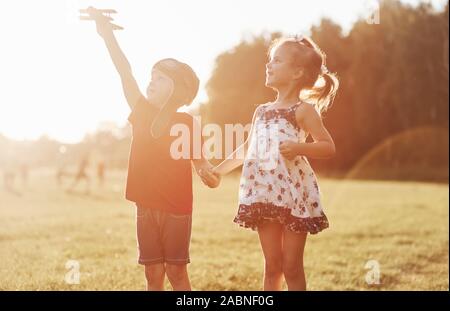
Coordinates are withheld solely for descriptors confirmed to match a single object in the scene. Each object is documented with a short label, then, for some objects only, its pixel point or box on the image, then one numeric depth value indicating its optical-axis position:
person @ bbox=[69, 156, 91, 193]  26.39
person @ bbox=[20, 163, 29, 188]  32.97
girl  3.66
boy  3.82
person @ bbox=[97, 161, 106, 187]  28.77
